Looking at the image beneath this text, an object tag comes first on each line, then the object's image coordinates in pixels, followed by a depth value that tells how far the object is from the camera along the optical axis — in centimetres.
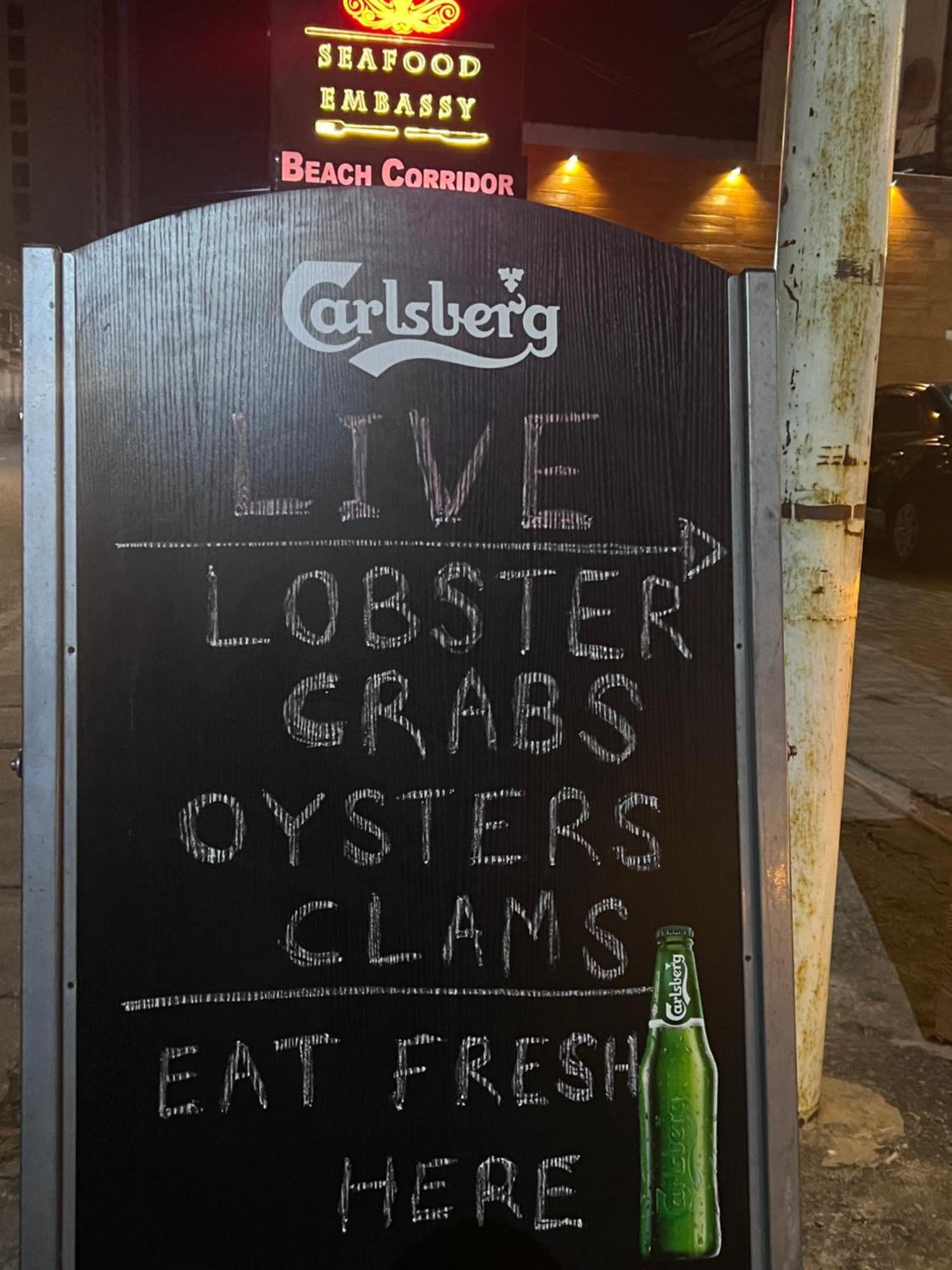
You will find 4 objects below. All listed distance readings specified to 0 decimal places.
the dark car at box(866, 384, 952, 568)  1132
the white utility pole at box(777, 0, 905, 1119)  242
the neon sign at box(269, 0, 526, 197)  1177
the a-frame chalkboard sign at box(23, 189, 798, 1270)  180
